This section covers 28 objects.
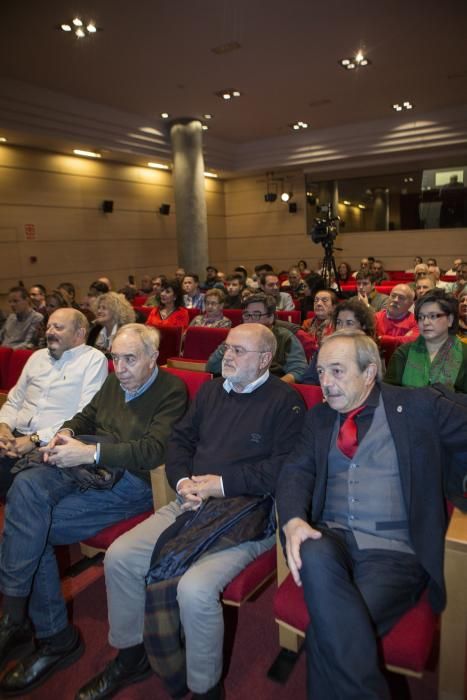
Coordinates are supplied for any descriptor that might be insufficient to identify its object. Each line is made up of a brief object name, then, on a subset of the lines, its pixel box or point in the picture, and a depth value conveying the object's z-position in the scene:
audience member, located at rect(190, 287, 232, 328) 4.63
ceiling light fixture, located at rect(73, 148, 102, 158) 8.92
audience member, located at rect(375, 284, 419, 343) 3.80
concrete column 9.07
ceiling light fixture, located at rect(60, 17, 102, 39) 5.23
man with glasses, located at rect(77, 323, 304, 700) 1.54
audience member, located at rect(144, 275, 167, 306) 6.22
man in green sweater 1.82
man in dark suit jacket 1.29
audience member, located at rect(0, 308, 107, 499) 2.52
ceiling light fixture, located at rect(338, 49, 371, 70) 6.57
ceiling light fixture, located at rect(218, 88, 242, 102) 7.77
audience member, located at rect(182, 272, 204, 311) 6.73
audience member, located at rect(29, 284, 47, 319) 6.01
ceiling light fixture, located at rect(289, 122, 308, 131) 10.23
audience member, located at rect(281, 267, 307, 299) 7.22
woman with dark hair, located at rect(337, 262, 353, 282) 10.33
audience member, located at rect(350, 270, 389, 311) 5.05
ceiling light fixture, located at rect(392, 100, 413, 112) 9.03
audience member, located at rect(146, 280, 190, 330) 5.21
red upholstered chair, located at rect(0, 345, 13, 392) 3.24
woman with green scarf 2.52
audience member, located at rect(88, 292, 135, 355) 3.88
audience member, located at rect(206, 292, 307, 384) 3.30
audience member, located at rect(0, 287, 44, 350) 4.77
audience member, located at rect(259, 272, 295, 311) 5.97
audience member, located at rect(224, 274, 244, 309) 6.37
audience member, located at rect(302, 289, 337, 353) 3.88
